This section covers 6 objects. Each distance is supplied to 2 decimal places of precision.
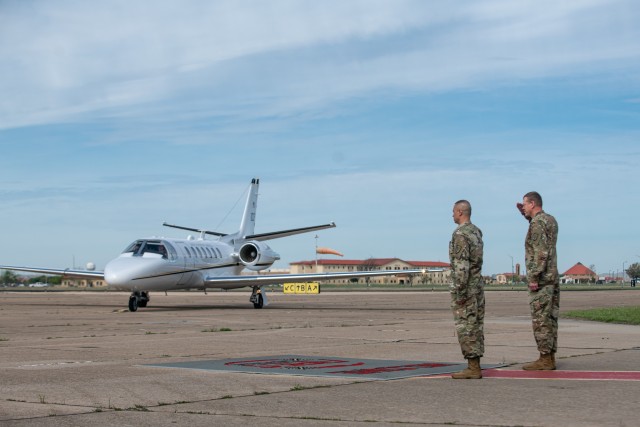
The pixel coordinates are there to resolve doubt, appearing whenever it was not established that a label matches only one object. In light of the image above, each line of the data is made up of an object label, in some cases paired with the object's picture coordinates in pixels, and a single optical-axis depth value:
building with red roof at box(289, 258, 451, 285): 189.23
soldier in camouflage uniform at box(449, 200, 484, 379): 9.92
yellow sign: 67.75
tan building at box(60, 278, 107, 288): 133.15
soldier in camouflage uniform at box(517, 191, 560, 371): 10.59
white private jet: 31.27
